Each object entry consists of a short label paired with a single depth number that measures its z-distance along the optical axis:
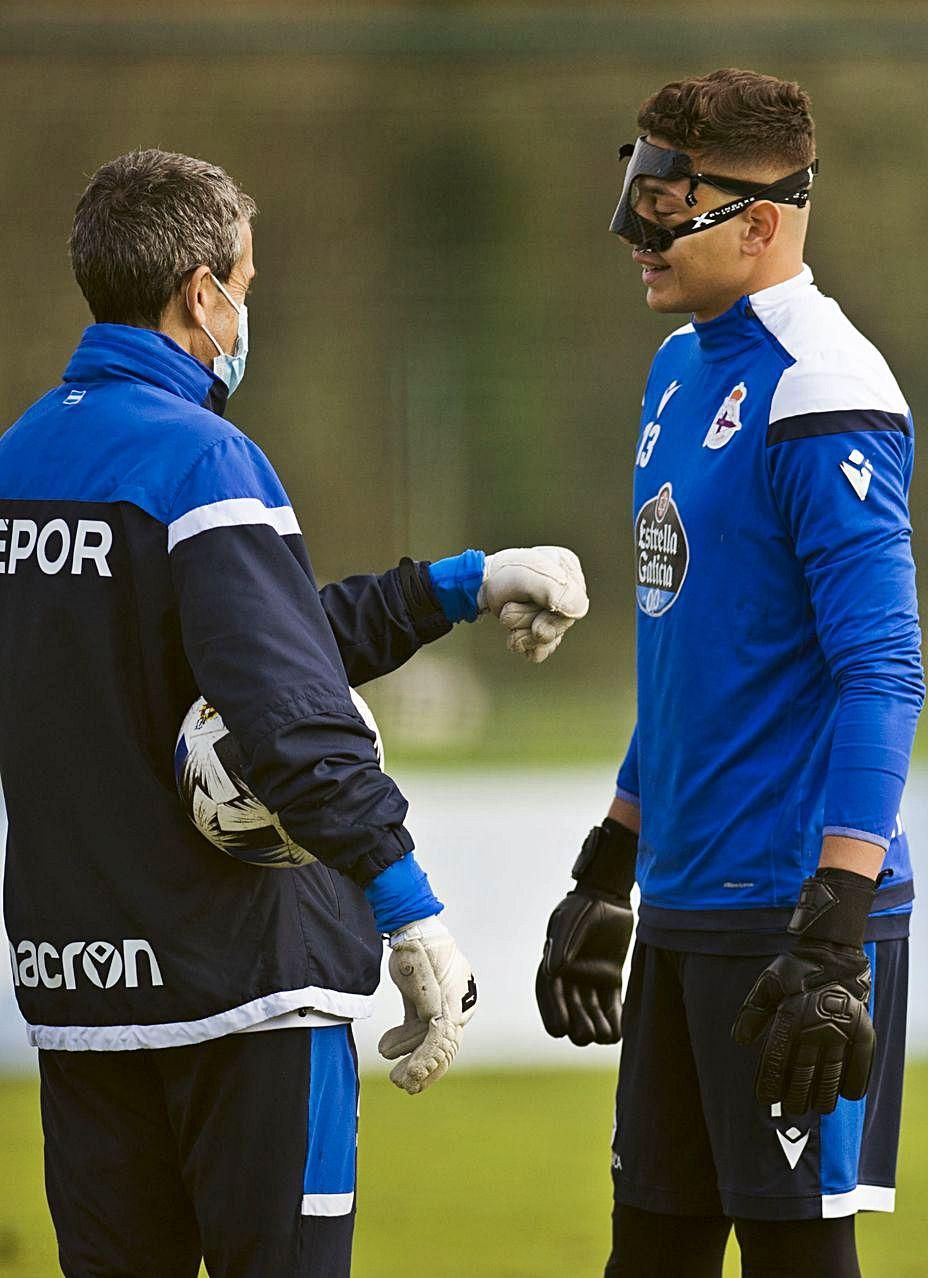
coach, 16.75
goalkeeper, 16.85
